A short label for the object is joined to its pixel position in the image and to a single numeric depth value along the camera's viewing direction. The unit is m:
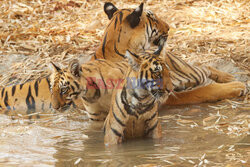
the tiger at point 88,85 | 7.61
